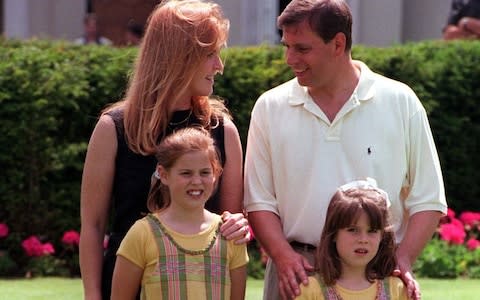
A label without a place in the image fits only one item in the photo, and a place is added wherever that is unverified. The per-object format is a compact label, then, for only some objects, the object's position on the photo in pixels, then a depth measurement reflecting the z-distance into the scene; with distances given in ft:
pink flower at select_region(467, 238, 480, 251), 61.51
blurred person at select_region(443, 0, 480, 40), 81.25
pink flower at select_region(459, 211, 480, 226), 63.82
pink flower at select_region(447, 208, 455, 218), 63.34
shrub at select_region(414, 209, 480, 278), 59.47
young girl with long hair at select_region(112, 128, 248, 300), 27.37
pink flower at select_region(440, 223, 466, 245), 61.36
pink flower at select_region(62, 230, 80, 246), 58.26
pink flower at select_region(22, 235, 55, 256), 58.23
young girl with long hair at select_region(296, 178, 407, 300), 28.09
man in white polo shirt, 29.01
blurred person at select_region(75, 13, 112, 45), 92.94
